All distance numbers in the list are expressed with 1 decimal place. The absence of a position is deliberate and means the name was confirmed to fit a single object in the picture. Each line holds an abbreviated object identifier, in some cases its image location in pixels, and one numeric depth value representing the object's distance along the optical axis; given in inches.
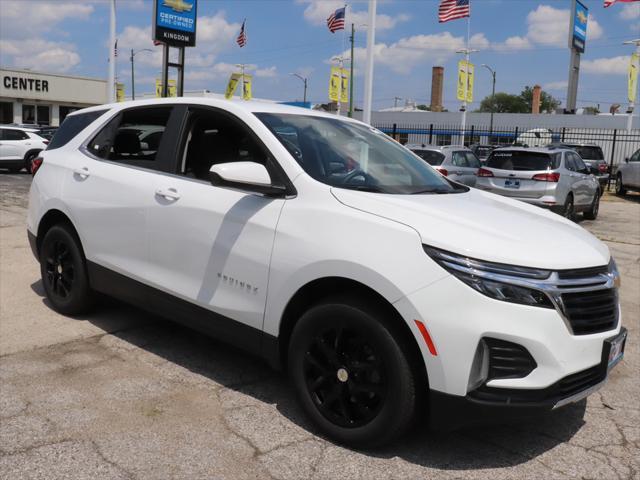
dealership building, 1862.7
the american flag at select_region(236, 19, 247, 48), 1203.2
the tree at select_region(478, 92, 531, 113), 4148.6
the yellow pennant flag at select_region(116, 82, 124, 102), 1685.9
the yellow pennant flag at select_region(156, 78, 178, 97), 1309.8
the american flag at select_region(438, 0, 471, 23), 831.7
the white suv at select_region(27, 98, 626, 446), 111.0
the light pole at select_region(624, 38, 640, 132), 1149.7
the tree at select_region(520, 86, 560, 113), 4137.8
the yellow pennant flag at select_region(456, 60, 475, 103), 1341.7
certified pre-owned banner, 823.1
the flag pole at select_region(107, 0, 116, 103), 924.0
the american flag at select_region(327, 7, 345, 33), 871.1
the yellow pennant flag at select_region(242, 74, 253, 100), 1439.5
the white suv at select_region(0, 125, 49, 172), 812.0
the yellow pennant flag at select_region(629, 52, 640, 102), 1152.9
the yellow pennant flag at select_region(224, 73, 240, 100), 1189.3
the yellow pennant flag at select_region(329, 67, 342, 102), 1154.0
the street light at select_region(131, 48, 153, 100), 2340.8
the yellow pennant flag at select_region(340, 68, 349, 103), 1165.7
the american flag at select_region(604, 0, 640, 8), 889.5
